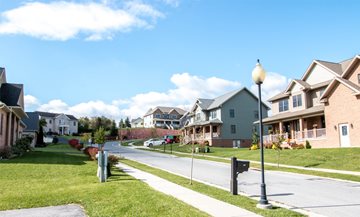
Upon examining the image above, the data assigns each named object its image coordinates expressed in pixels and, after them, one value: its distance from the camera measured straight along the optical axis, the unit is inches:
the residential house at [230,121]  2202.3
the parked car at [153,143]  2633.9
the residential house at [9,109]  1081.4
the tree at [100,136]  1272.1
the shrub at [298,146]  1392.6
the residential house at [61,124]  4643.2
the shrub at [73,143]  2119.8
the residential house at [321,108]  1171.9
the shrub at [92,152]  1006.5
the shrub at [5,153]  991.6
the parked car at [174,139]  2626.7
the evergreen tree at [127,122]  5363.2
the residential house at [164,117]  4498.0
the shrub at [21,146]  1136.3
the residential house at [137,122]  5321.9
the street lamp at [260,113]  385.8
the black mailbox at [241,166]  486.0
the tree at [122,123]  4953.0
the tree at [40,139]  2255.9
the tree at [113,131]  3997.3
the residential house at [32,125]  2174.0
